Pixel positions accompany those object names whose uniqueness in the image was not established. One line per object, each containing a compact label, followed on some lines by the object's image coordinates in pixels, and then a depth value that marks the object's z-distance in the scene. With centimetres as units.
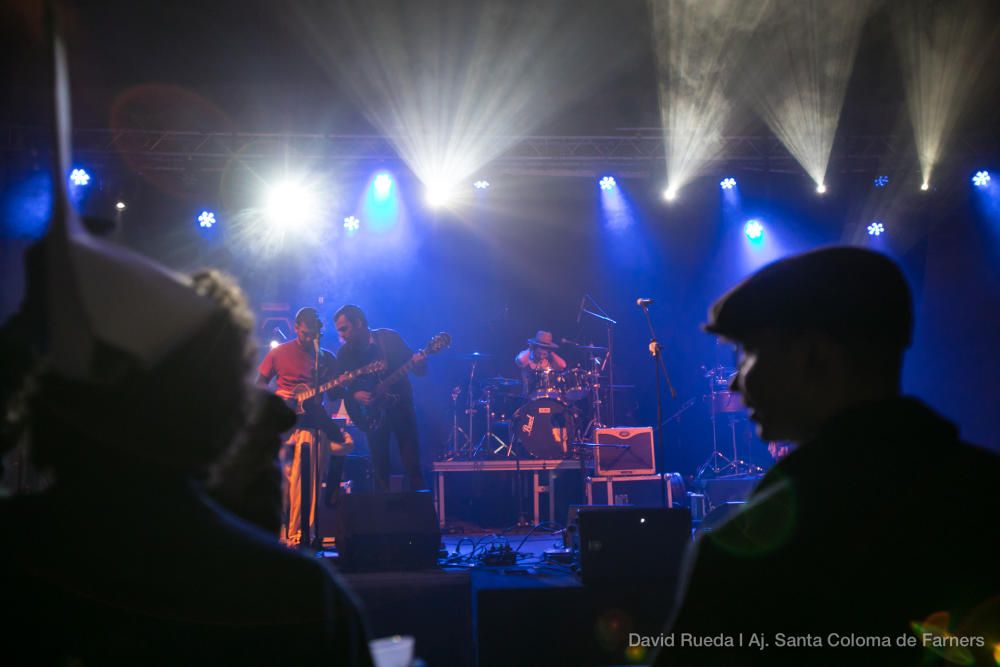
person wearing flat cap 128
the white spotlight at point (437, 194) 1151
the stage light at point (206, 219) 1207
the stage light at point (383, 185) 1223
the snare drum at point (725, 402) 1123
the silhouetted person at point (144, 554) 106
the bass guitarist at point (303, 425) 728
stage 461
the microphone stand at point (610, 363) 1214
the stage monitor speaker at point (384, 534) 577
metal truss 1047
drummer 1167
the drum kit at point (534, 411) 1123
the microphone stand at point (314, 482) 657
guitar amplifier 1055
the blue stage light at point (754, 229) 1305
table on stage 1079
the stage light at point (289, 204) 1145
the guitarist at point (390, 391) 833
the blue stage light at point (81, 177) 1065
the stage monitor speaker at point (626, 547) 501
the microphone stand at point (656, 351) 772
